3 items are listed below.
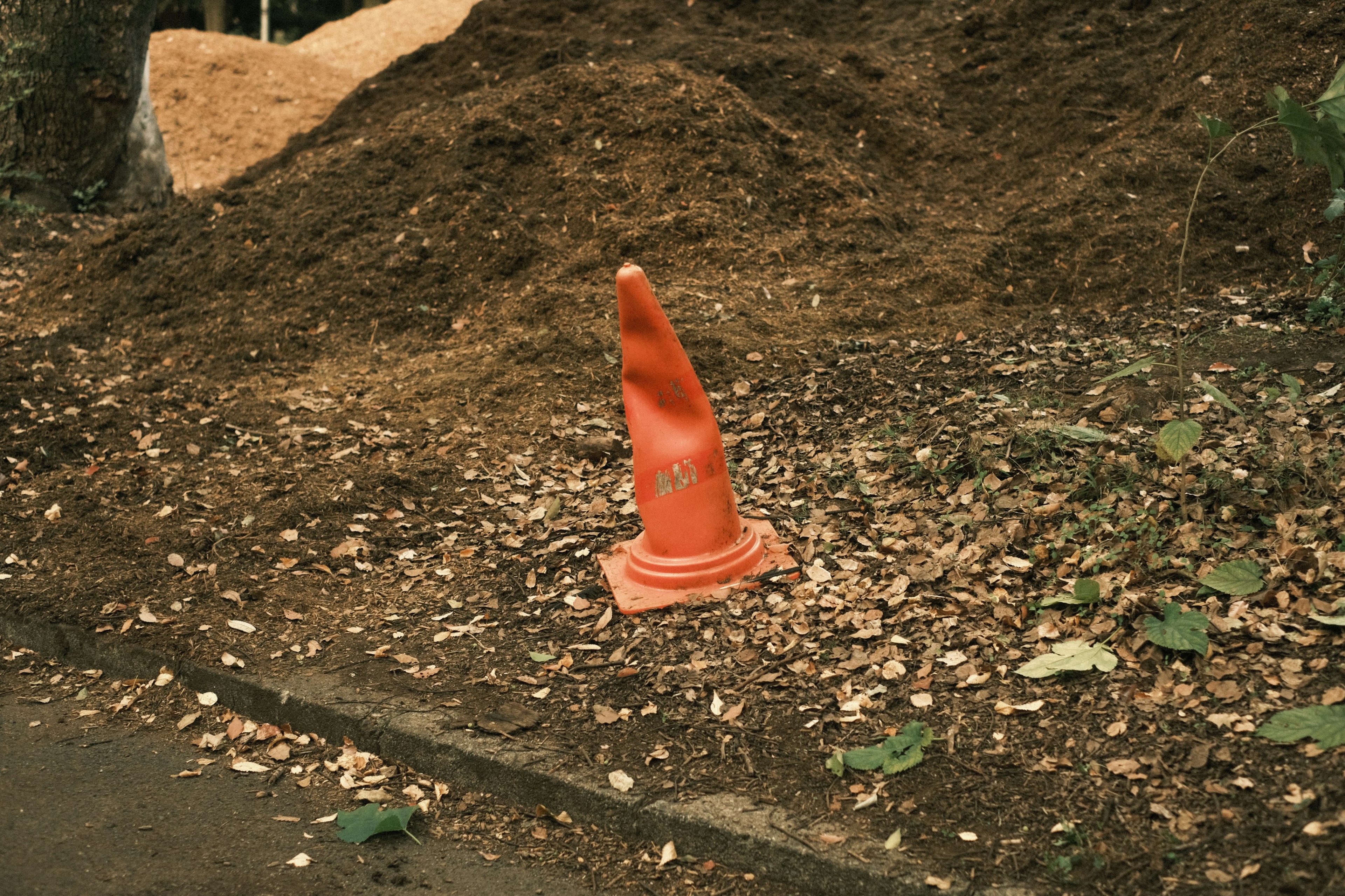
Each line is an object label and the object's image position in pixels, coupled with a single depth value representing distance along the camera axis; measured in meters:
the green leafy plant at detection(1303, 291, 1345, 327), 4.44
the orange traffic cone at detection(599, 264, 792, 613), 3.46
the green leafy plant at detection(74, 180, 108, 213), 10.24
